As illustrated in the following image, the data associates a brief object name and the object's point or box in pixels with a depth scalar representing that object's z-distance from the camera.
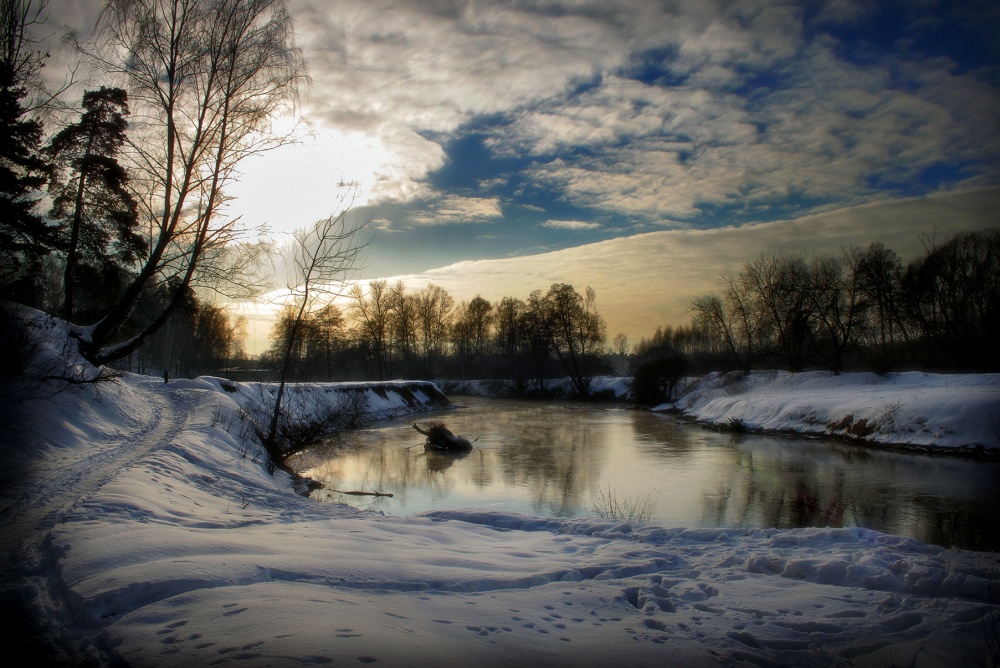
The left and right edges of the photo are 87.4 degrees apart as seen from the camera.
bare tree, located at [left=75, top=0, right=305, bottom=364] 10.45
